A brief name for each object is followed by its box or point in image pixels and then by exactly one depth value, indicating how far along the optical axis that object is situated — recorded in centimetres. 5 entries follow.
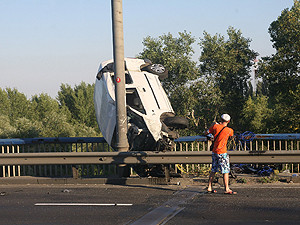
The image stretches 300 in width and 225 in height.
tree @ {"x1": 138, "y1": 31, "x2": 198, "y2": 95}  3344
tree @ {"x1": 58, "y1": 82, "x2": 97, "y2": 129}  6950
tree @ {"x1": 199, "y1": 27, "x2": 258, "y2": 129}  3497
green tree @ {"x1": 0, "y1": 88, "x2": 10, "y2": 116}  5637
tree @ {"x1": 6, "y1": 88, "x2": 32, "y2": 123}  5727
